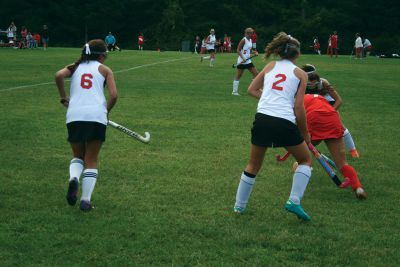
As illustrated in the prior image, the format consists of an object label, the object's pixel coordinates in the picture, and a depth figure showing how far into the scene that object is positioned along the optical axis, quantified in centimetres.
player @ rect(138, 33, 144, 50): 6278
